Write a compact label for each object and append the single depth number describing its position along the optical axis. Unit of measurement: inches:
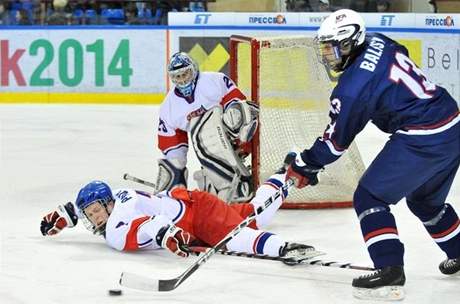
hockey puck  300.7
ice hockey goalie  422.0
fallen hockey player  337.7
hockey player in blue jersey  292.0
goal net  442.6
